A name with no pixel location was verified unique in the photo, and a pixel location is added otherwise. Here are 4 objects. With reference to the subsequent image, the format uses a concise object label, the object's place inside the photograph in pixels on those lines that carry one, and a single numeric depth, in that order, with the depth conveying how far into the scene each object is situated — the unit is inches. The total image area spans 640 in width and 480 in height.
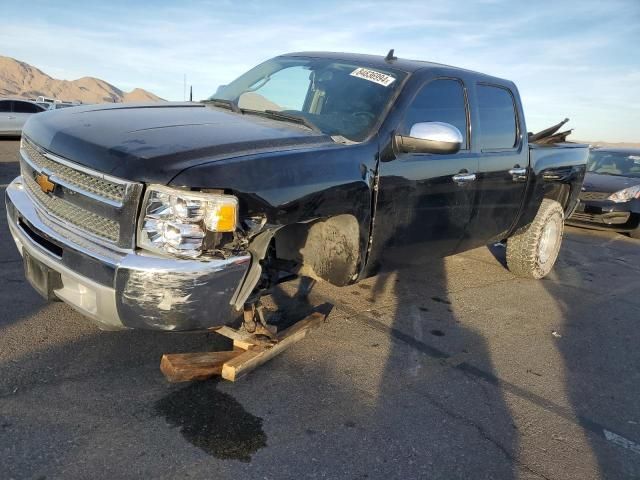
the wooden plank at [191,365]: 108.7
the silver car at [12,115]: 602.0
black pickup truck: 91.5
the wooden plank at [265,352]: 112.3
